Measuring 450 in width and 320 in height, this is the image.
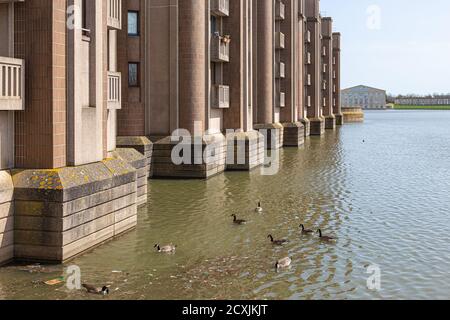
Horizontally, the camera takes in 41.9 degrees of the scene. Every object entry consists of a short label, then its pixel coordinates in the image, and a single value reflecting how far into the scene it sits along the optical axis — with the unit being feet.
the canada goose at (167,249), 59.72
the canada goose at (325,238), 65.72
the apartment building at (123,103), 53.88
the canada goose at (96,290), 45.80
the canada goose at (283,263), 54.13
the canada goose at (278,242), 63.57
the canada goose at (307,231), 68.69
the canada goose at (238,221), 74.95
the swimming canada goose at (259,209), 84.15
